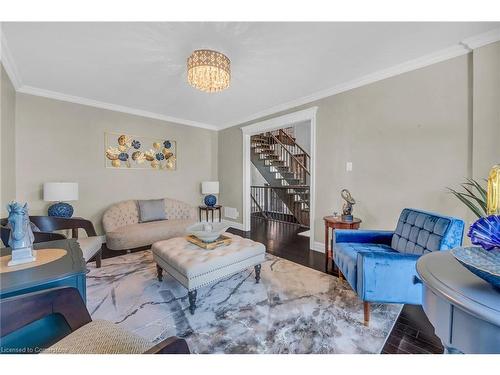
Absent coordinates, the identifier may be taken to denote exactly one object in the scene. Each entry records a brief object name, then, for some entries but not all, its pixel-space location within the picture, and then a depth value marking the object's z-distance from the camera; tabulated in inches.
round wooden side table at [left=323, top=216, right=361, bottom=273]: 104.7
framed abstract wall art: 155.1
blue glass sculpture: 28.2
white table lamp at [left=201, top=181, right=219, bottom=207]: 194.2
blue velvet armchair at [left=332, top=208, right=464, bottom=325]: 64.0
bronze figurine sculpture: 107.3
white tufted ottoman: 73.2
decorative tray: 88.7
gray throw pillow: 153.5
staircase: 234.4
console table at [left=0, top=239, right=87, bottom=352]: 39.9
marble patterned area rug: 59.7
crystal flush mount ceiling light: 83.7
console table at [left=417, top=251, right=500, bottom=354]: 22.8
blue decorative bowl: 26.2
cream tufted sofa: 127.3
